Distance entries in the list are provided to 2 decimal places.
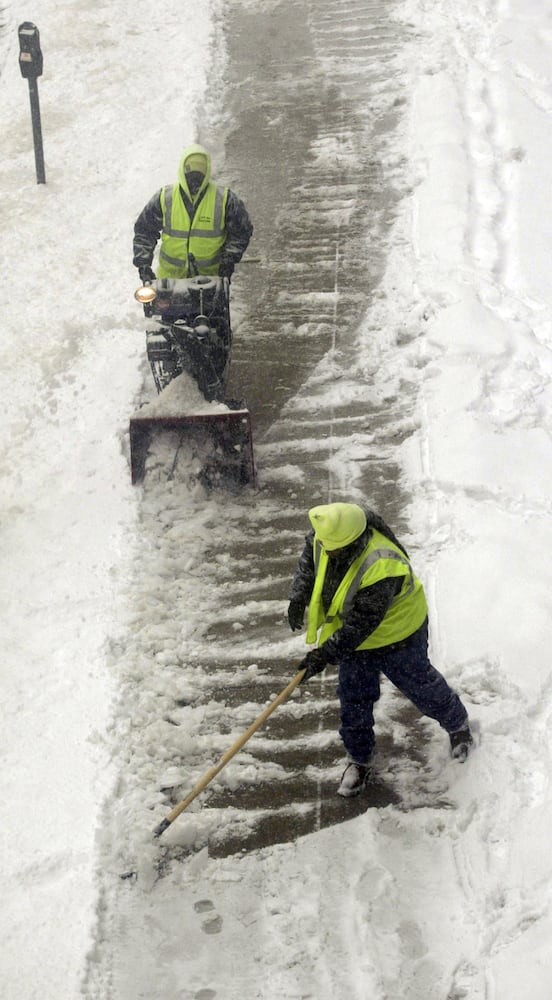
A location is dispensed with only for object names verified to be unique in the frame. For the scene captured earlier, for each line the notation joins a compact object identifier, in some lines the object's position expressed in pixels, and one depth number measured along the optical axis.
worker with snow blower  13.59
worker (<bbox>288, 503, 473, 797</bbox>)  8.71
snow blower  13.02
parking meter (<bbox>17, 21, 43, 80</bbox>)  19.28
